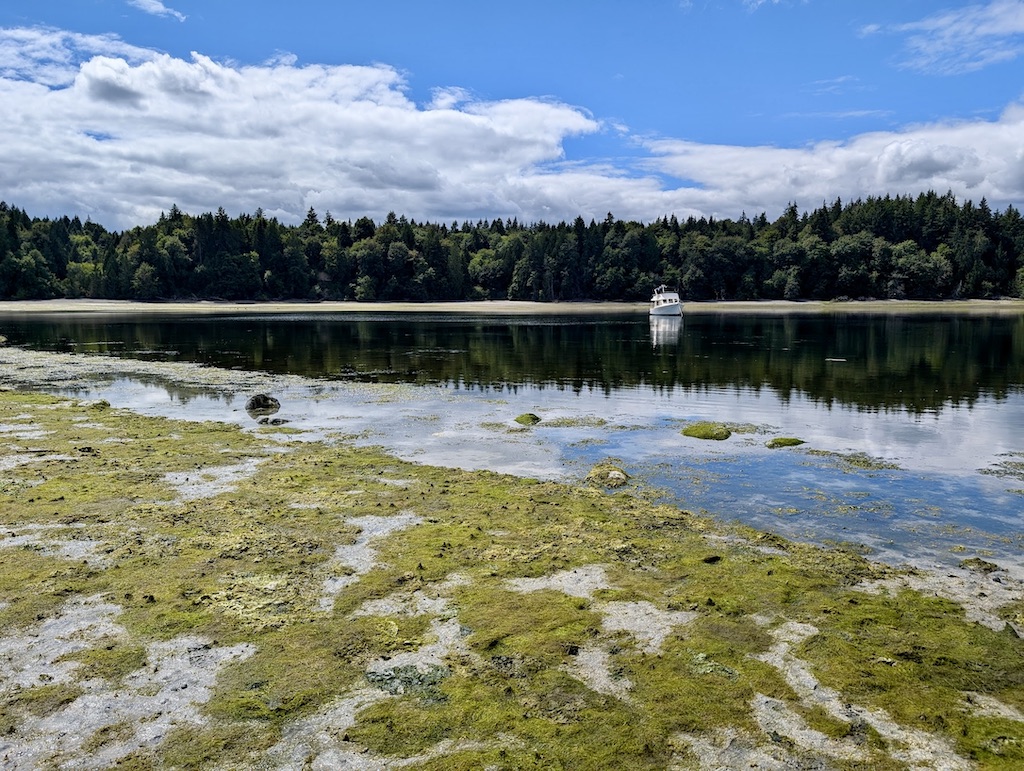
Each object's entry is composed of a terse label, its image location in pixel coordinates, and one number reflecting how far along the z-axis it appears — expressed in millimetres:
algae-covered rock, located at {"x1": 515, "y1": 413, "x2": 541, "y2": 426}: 29164
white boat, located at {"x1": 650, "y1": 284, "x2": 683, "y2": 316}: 132375
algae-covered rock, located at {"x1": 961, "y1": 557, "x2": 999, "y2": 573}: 13438
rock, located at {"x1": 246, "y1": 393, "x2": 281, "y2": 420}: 31006
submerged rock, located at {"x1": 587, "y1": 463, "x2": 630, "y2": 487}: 19453
